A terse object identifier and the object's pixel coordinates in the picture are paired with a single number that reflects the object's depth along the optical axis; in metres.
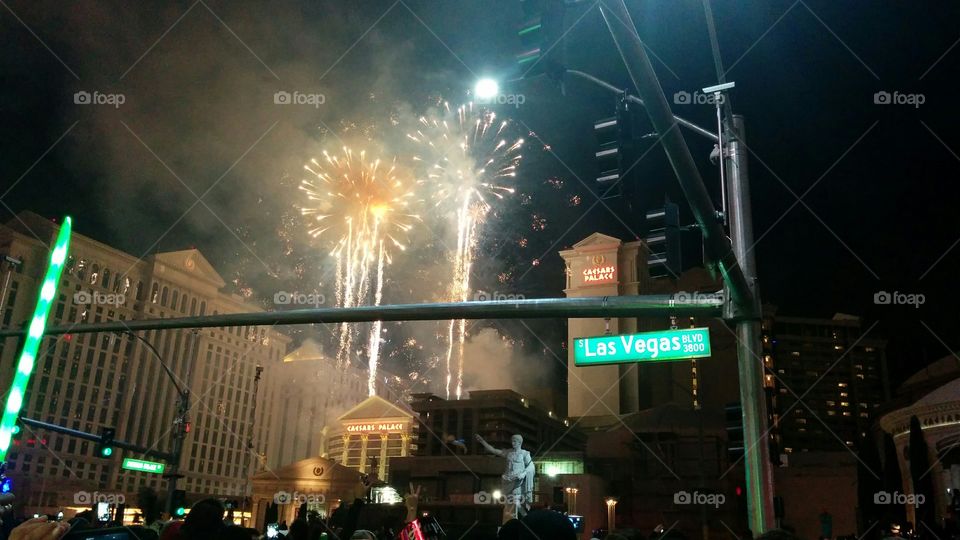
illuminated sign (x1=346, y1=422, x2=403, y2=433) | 119.75
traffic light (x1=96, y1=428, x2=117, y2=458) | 26.55
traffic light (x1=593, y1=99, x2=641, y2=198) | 7.18
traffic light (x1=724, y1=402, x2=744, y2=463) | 8.91
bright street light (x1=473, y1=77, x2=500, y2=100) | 6.08
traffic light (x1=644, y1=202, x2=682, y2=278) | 7.91
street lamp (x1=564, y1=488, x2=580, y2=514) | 60.53
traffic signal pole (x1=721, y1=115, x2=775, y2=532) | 8.32
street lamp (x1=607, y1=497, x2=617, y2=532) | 53.88
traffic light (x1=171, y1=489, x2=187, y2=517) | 23.28
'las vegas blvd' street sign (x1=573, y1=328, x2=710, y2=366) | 10.25
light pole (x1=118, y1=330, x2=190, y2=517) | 25.08
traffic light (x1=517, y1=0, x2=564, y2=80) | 4.54
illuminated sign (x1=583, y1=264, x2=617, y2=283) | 110.38
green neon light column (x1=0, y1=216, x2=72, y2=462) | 13.37
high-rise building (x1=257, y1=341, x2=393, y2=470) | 145.75
